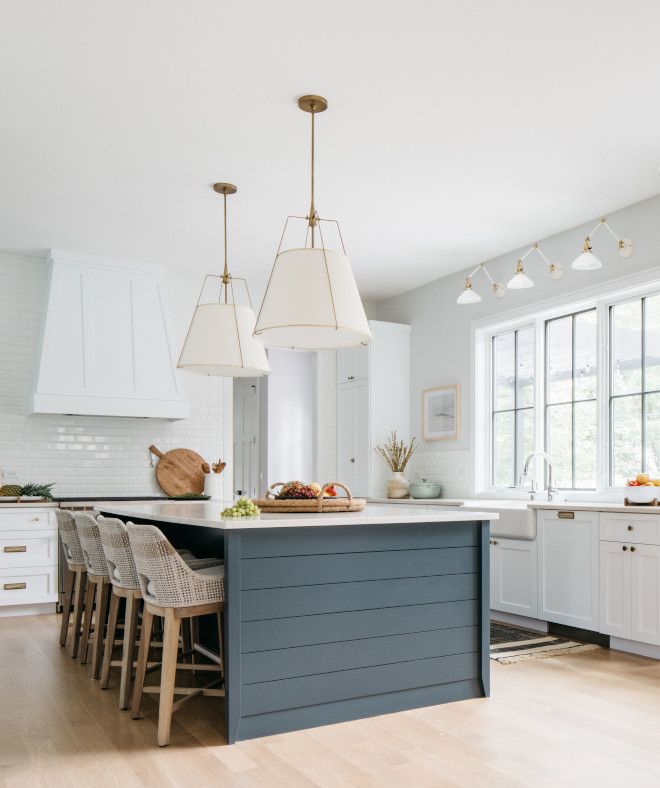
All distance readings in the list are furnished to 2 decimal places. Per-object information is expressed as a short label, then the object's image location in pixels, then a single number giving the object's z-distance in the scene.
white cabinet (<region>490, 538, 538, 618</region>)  5.43
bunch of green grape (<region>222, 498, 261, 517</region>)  3.45
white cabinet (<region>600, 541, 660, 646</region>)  4.56
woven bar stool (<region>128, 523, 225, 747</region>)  3.15
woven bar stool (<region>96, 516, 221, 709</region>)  3.62
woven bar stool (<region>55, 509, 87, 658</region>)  4.77
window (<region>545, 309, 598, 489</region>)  6.00
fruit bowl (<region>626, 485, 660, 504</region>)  4.75
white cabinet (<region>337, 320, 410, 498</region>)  7.75
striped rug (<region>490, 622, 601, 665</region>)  4.70
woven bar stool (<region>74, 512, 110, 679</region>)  4.32
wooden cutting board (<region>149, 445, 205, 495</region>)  7.37
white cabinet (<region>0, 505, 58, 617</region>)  6.08
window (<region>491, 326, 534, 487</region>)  6.67
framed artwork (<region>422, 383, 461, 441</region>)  7.26
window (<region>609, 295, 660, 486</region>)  5.43
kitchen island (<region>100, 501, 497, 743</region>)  3.21
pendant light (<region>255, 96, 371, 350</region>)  3.50
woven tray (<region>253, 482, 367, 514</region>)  3.77
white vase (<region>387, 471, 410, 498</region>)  7.45
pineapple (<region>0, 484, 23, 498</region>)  6.31
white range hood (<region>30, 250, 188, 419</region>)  6.60
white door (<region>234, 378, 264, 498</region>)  9.28
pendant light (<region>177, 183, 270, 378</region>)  4.59
